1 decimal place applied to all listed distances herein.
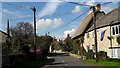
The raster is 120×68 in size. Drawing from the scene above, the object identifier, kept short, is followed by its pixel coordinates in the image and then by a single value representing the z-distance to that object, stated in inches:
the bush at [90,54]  870.8
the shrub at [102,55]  782.5
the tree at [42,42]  1273.9
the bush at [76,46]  1184.6
